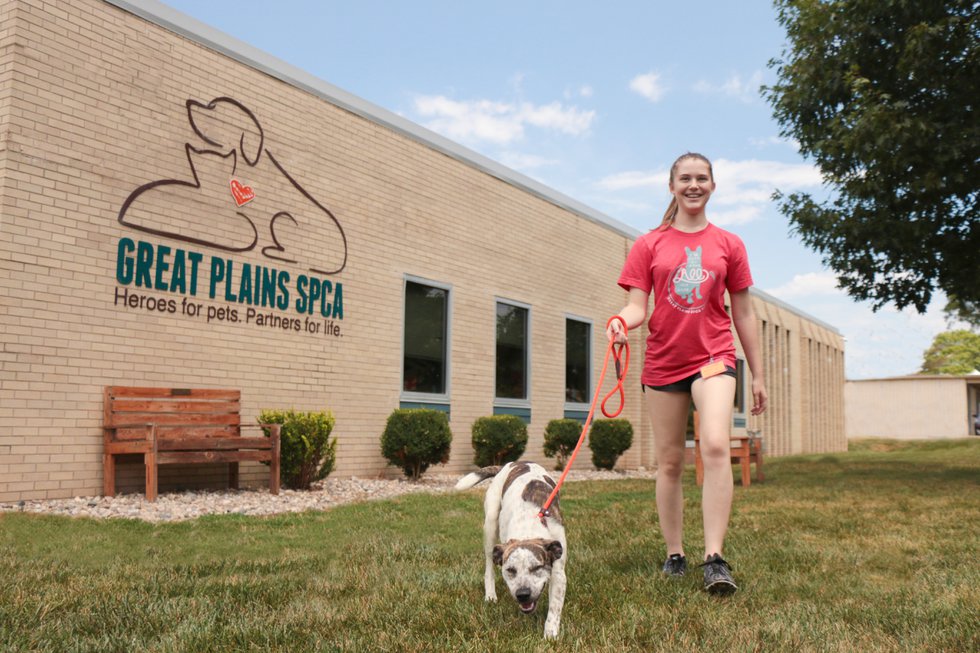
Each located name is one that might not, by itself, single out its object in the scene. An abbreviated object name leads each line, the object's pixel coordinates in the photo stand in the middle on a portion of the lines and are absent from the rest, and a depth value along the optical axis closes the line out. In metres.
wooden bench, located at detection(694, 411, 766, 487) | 10.09
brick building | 7.68
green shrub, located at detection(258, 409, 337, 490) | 9.09
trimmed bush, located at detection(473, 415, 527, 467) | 12.23
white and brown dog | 2.93
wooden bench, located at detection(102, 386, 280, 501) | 7.75
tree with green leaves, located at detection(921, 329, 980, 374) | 53.56
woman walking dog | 3.85
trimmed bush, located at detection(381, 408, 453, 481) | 10.80
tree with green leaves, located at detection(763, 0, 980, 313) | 10.32
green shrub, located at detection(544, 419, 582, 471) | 13.95
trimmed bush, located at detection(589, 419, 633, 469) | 14.73
